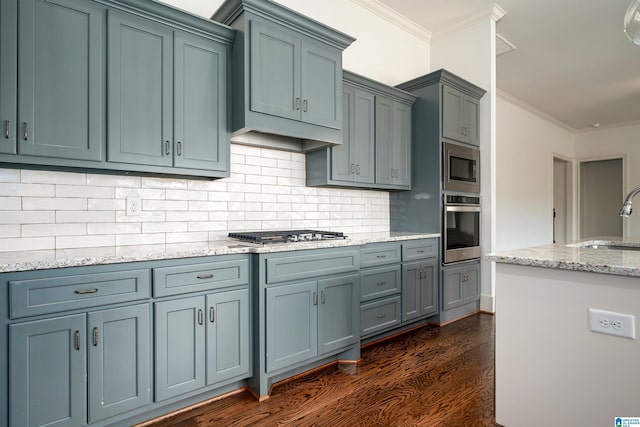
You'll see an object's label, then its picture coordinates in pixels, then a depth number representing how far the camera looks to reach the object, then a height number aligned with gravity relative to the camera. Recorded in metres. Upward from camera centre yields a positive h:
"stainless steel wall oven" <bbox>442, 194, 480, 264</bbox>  3.54 -0.14
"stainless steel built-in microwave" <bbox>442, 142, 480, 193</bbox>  3.55 +0.48
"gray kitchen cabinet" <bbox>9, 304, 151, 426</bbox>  1.50 -0.70
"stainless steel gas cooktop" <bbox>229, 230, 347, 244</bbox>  2.32 -0.15
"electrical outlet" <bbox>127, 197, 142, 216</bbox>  2.23 +0.05
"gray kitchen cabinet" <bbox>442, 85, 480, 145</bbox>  3.58 +1.04
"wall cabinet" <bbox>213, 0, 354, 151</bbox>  2.30 +0.99
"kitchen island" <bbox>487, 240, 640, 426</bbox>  1.37 -0.53
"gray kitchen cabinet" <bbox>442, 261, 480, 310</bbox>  3.52 -0.72
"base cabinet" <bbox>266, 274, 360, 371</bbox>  2.17 -0.69
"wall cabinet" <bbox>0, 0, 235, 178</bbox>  1.71 +0.70
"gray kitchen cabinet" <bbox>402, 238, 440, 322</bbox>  3.17 -0.59
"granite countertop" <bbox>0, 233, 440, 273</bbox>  1.50 -0.21
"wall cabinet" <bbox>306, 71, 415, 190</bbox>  3.07 +0.66
